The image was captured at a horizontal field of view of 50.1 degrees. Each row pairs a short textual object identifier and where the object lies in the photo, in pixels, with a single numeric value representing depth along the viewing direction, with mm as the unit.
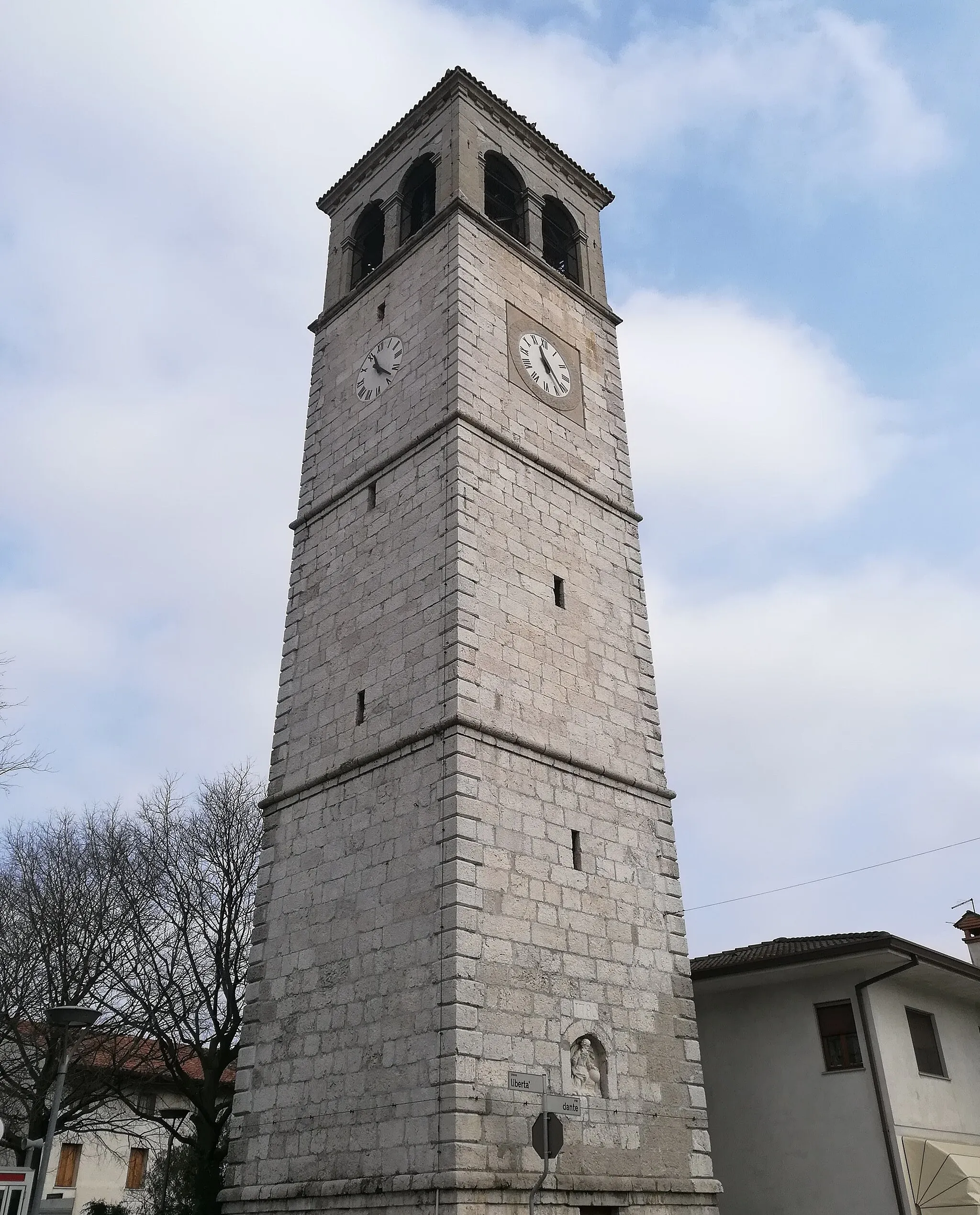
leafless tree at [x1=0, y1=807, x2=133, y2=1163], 18609
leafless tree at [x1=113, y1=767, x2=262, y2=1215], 18828
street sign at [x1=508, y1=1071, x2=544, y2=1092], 10430
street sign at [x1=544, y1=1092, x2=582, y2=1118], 9492
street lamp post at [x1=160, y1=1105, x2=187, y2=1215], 19266
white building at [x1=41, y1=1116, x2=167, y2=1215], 28250
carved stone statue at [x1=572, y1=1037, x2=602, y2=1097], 11391
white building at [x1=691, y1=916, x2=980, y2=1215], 13883
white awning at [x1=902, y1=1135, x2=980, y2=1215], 13430
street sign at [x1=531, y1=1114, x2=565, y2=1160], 9336
